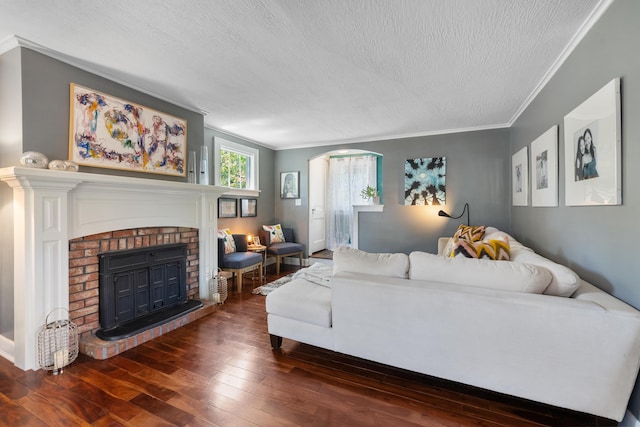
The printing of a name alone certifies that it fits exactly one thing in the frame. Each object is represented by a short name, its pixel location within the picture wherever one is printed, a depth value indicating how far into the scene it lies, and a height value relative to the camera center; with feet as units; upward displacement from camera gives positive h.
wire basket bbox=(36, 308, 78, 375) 6.39 -3.15
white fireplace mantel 6.32 -0.28
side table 14.56 -2.00
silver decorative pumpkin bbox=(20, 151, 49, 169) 6.21 +1.25
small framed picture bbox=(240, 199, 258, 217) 15.60 +0.34
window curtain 20.18 +1.77
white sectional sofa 4.30 -2.13
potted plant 16.03 +1.17
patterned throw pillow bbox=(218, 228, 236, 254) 13.01 -1.37
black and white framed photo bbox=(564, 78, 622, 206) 4.87 +1.25
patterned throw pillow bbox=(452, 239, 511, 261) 6.89 -0.97
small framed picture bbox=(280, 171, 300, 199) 18.01 +1.86
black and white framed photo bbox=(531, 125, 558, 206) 7.51 +1.30
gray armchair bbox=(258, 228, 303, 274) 15.61 -2.07
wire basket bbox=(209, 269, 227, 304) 10.69 -2.99
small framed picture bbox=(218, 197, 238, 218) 14.10 +0.27
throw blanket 8.21 -2.11
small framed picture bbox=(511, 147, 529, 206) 10.35 +1.39
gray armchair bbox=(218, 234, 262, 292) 12.19 -2.20
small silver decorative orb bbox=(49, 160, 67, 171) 6.56 +1.19
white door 18.54 +0.76
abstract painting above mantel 7.48 +2.46
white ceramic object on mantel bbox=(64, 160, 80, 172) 6.79 +1.21
